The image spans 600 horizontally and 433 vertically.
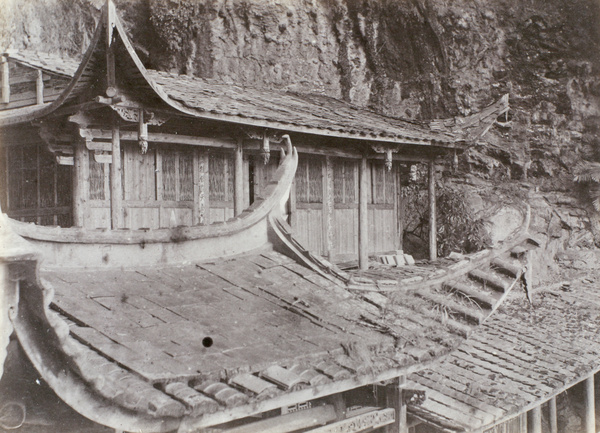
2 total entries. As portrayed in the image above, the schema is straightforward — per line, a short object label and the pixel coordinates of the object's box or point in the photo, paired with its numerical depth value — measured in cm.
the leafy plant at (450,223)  1430
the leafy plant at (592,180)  1562
